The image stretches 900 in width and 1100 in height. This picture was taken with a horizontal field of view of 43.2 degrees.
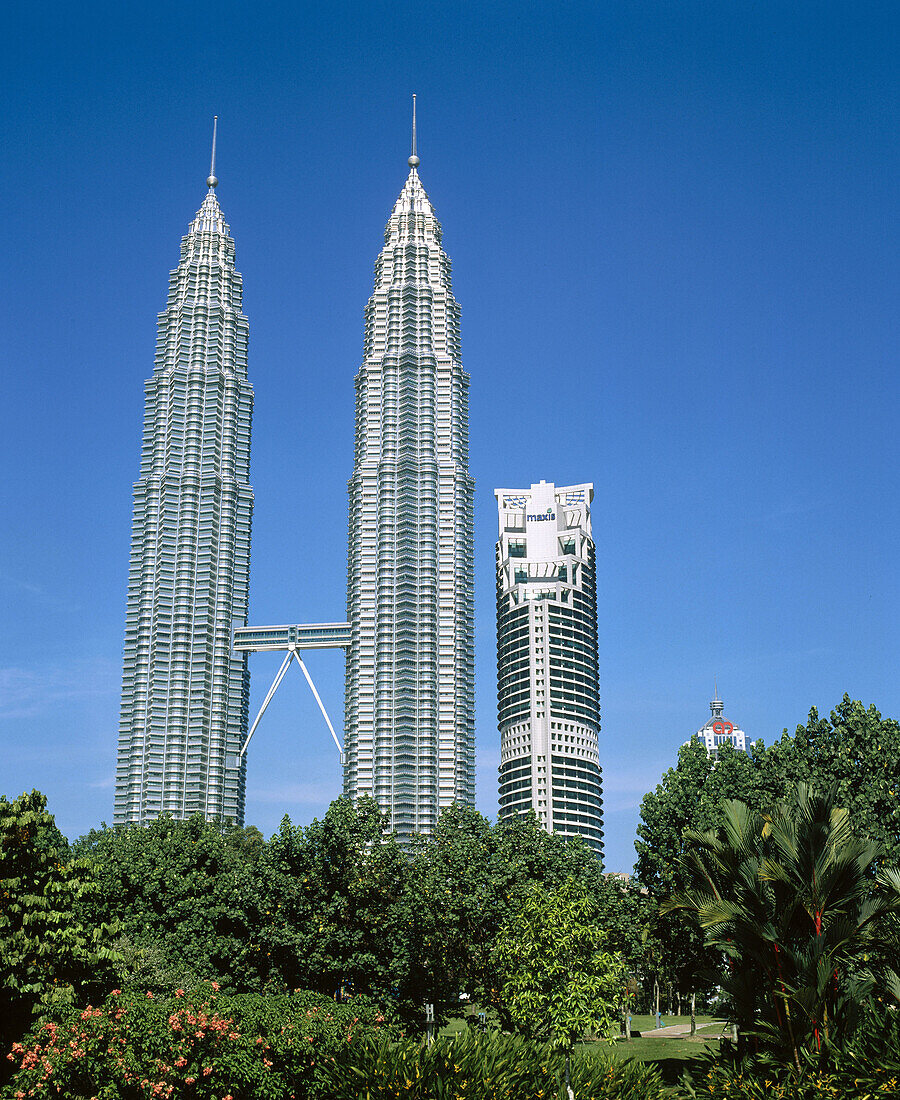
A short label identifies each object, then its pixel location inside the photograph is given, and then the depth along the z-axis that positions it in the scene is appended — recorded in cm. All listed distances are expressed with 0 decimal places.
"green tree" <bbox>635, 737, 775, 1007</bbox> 4778
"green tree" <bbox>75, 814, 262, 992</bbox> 4738
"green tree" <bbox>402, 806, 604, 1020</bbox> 4734
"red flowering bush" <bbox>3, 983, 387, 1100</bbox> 2928
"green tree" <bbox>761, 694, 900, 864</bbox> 4594
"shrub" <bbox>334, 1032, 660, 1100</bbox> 2405
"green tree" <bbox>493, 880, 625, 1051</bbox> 3331
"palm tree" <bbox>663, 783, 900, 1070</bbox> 2439
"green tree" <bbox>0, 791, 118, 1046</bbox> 3653
